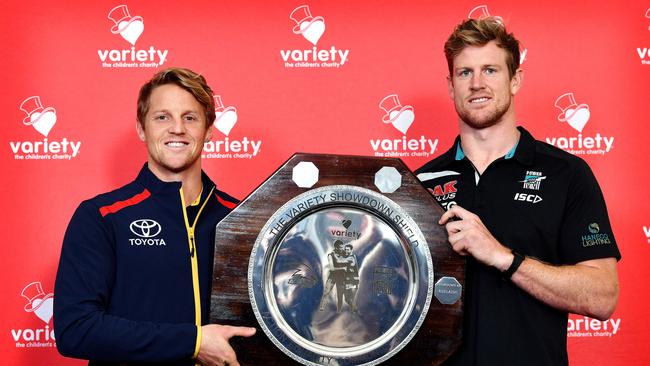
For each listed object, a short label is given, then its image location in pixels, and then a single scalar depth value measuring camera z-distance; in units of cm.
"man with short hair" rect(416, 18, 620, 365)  192
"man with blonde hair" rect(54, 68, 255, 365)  179
